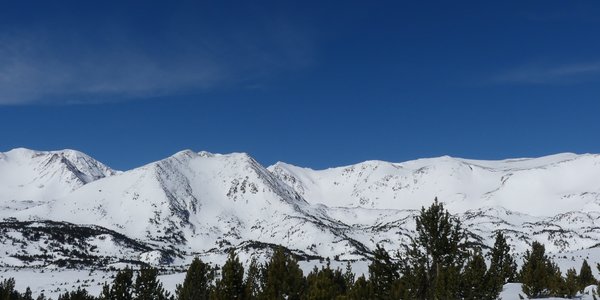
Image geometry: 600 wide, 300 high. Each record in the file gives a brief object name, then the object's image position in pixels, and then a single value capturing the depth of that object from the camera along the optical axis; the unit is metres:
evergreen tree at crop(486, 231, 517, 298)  67.21
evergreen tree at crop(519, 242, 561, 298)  47.24
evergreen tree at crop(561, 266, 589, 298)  45.97
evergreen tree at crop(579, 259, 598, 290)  56.38
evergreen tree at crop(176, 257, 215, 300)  53.22
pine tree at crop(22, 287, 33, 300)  64.91
